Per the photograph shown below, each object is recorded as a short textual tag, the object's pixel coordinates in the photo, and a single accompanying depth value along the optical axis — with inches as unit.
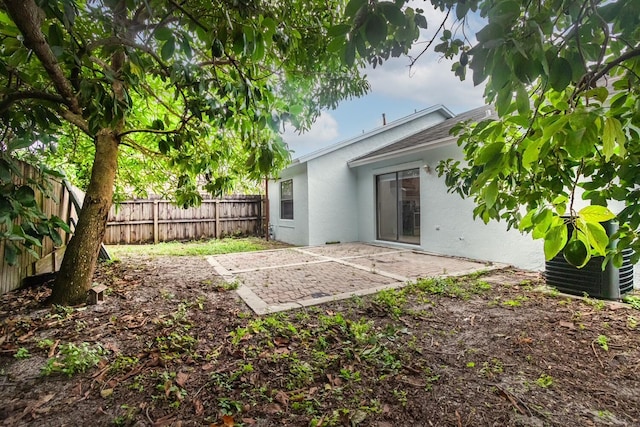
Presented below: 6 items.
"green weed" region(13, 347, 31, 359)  102.1
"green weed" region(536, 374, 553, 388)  89.1
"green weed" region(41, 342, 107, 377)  95.0
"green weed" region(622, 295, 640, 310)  148.1
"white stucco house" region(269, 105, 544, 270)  274.5
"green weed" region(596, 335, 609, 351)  110.2
